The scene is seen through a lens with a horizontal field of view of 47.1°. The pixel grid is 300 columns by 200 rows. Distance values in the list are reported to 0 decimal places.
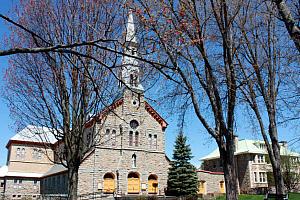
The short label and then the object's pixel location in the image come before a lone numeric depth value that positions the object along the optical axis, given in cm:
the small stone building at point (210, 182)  3844
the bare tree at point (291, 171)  4336
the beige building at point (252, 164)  4603
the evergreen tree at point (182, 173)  3462
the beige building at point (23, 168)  4512
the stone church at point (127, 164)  3262
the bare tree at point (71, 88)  1175
